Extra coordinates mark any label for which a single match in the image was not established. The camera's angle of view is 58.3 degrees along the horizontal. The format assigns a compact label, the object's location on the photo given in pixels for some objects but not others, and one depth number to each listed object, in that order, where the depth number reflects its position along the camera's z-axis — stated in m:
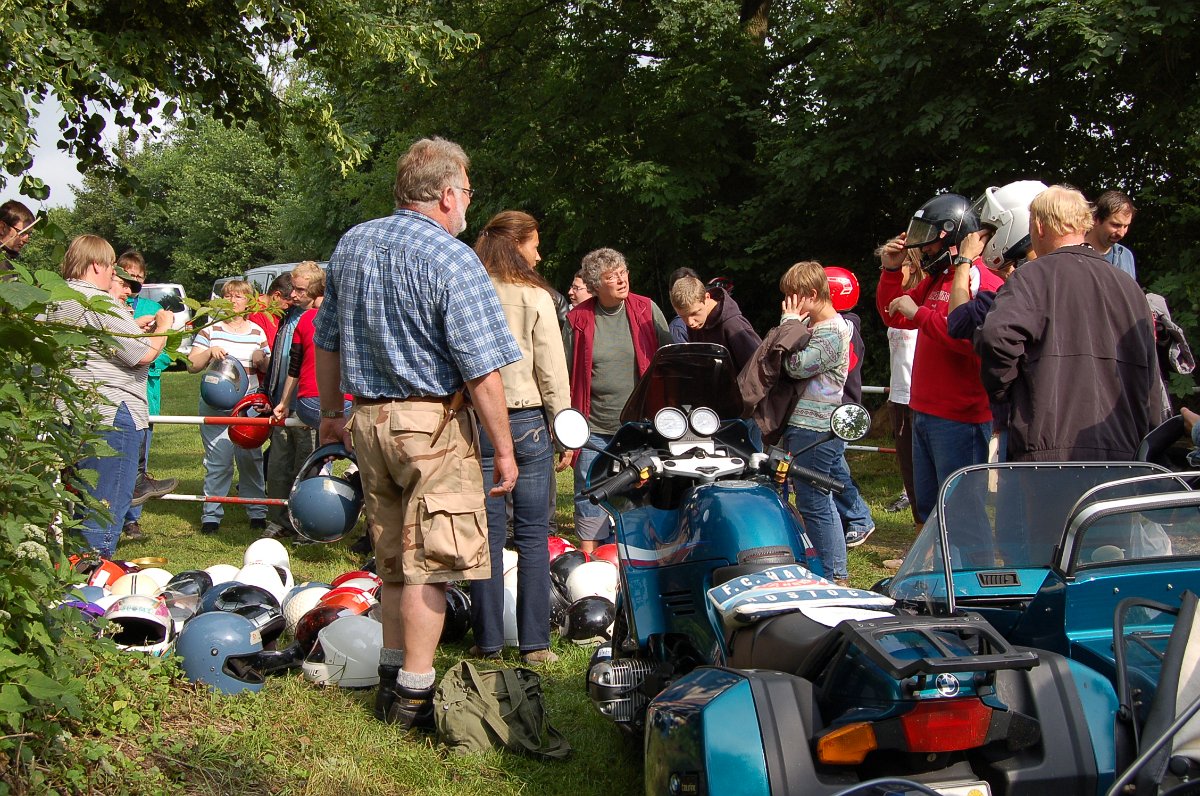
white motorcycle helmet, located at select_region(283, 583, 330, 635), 5.23
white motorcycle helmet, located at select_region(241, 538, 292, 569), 6.20
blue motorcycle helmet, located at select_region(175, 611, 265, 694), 4.22
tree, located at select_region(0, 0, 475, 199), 5.20
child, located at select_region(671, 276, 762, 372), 6.57
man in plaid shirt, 3.83
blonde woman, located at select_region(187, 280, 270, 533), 8.63
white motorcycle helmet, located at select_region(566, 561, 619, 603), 5.47
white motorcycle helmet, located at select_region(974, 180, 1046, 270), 5.03
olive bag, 3.90
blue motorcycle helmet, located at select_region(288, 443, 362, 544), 6.57
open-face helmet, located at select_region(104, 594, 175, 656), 4.39
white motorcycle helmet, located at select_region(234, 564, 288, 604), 5.54
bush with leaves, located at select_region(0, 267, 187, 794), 2.74
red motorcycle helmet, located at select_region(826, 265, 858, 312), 7.70
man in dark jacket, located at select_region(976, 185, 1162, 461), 4.09
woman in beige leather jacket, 4.89
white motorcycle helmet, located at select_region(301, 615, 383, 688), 4.52
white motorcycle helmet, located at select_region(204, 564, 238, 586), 5.78
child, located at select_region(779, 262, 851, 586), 5.57
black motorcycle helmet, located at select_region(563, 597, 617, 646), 5.20
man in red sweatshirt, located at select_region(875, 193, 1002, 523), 5.21
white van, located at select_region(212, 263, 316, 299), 31.67
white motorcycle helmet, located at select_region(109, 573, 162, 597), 5.24
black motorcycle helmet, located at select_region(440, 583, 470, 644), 5.20
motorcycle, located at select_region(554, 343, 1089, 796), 2.07
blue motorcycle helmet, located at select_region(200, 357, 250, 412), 8.64
